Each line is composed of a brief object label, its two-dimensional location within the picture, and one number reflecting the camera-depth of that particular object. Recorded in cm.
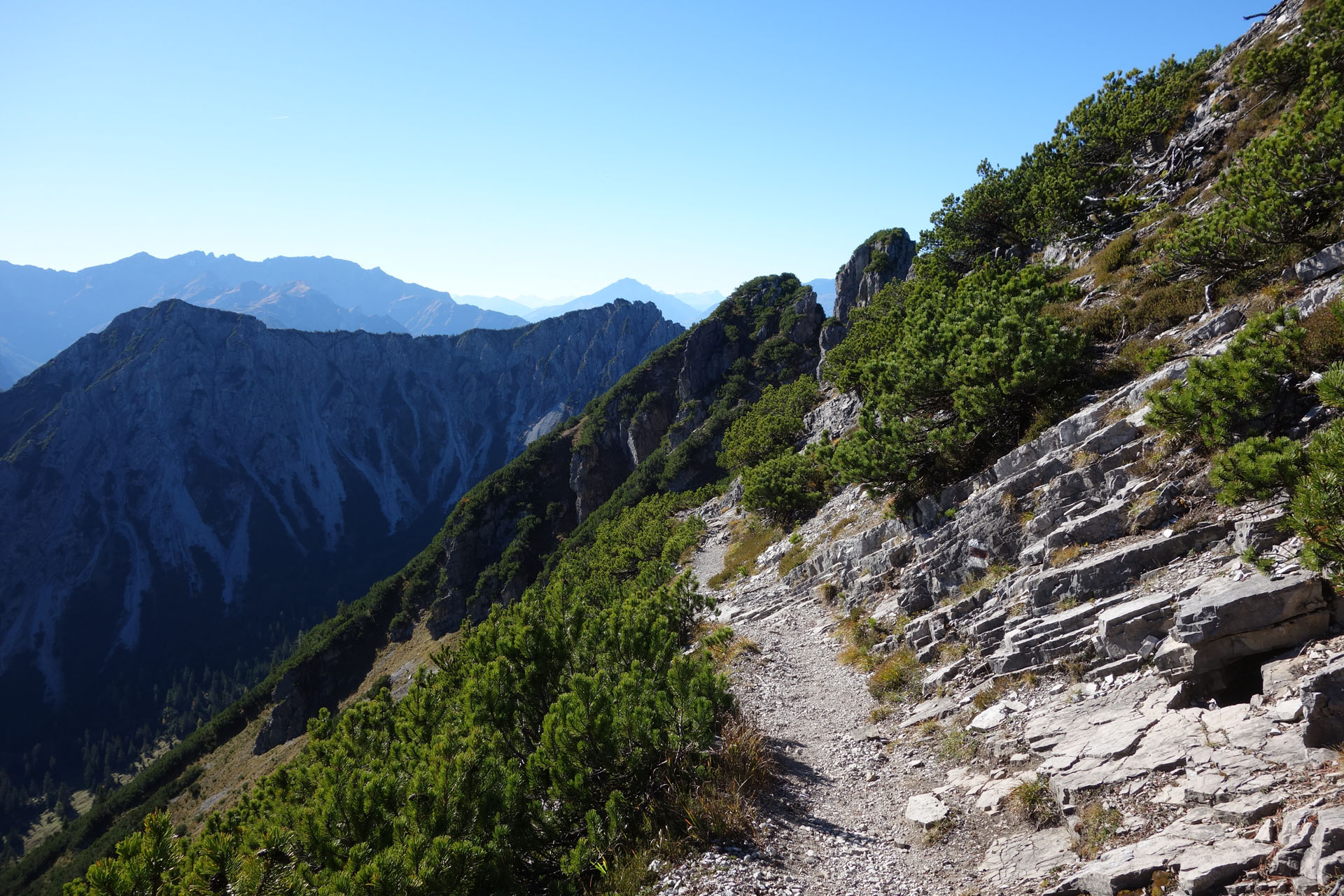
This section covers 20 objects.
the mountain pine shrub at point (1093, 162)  2853
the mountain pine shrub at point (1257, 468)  797
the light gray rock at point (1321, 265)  1280
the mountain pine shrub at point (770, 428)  5350
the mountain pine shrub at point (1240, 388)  973
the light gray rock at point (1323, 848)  462
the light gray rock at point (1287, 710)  633
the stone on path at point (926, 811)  831
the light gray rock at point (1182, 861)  516
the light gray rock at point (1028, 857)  657
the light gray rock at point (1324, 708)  589
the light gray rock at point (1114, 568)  1006
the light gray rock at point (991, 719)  980
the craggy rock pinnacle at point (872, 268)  8744
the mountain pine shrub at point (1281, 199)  1398
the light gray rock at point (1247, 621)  728
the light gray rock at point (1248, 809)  557
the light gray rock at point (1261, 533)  859
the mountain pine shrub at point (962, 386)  1627
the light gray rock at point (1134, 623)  901
